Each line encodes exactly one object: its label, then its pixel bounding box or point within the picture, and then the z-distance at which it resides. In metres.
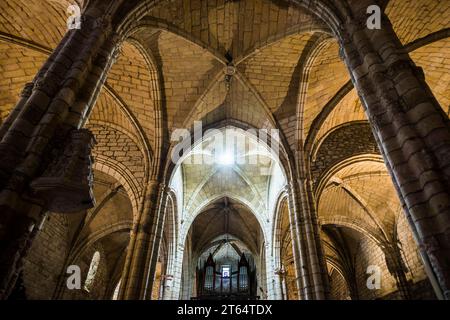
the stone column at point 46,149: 3.18
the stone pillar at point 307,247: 7.54
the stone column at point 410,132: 2.97
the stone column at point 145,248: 7.62
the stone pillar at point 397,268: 12.25
